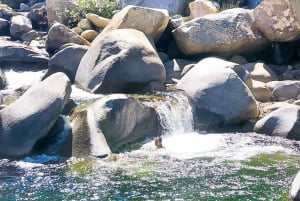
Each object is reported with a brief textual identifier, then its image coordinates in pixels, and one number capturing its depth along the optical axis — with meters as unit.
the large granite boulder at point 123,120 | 13.66
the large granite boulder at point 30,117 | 12.95
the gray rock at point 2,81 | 18.29
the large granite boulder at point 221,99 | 15.12
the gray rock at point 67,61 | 18.12
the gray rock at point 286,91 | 16.61
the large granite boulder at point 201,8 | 21.89
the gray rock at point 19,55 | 20.16
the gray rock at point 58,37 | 20.36
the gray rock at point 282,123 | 14.24
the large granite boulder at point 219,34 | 19.00
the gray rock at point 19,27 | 24.11
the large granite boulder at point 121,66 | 16.36
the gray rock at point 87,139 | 12.86
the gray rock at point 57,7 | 24.09
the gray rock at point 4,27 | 24.93
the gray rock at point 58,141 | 13.06
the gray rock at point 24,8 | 30.76
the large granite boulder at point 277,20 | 18.62
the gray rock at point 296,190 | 9.32
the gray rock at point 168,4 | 23.58
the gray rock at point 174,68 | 18.29
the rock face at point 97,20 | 21.67
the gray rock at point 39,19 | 25.39
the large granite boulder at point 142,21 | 18.78
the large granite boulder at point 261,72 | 17.97
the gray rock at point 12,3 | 32.28
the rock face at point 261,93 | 16.69
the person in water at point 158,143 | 13.84
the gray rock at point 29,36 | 23.57
